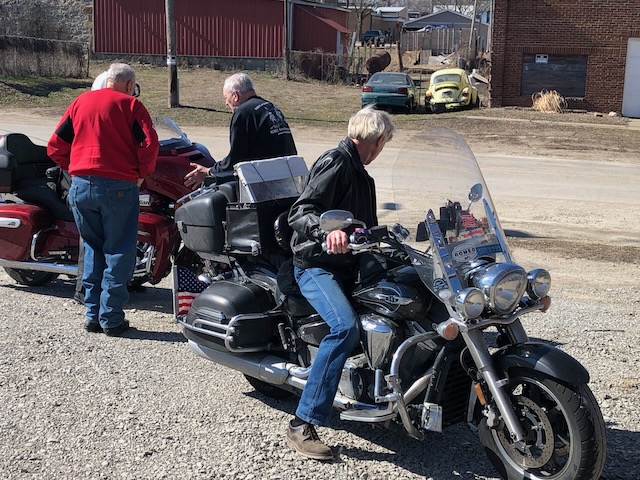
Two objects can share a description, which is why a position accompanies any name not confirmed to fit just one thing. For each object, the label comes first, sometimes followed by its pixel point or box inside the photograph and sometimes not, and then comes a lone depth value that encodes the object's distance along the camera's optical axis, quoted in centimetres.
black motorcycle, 361
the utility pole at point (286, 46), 3631
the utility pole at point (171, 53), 2466
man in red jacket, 604
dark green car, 2680
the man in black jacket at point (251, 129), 636
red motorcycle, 678
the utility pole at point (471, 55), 4661
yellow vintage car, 2770
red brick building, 2875
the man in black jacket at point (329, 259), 408
